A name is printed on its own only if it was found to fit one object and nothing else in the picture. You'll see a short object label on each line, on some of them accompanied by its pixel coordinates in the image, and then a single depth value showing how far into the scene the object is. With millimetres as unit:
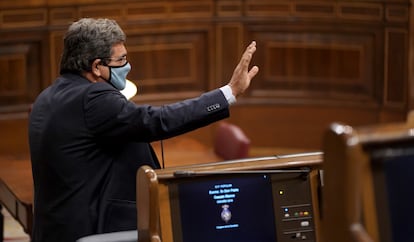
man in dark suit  6332
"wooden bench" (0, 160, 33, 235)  8859
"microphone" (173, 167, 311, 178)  5020
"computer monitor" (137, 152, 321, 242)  5098
